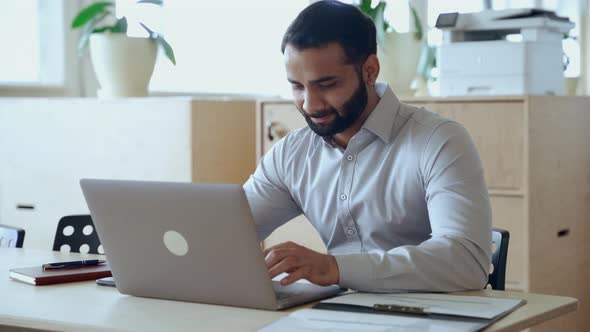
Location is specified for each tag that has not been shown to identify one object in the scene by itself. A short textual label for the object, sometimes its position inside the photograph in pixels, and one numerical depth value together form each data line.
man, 2.43
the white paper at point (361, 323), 2.05
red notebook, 2.48
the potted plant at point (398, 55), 4.10
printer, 3.91
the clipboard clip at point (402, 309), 2.14
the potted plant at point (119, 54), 3.95
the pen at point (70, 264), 2.56
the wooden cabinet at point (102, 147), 3.81
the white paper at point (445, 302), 2.14
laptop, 2.19
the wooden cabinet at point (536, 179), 3.65
